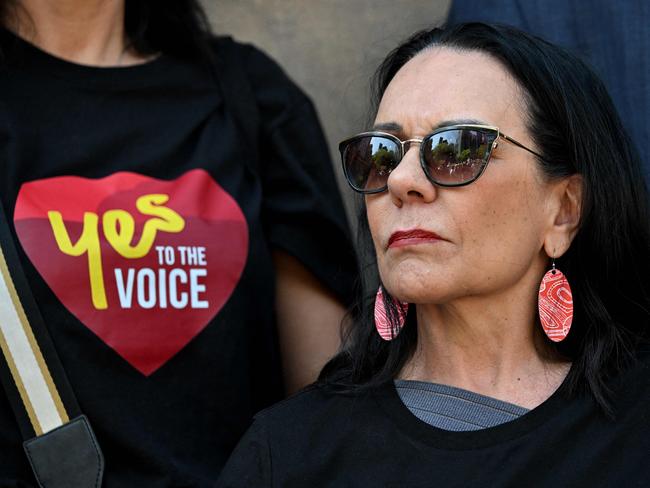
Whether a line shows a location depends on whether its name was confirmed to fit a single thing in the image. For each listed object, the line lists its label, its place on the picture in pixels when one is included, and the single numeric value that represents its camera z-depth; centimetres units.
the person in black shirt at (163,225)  271
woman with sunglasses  230
